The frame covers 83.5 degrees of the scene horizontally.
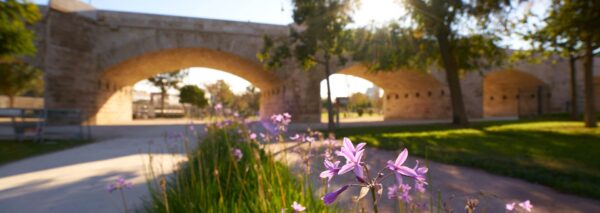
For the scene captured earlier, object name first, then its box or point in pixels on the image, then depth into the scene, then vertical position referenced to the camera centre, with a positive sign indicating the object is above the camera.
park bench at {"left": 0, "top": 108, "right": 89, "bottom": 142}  8.18 -0.24
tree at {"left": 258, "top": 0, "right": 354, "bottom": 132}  11.81 +2.77
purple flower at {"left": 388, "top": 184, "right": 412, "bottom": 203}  1.14 -0.30
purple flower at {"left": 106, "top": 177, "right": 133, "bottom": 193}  1.64 -0.36
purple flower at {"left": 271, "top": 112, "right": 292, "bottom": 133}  2.14 -0.07
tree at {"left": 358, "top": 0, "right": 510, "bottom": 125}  12.00 +2.60
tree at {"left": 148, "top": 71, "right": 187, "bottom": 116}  35.28 +3.15
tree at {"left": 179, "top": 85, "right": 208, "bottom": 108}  35.34 +1.68
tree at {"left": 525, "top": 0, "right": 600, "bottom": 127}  8.53 +2.16
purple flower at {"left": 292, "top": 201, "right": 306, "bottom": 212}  0.99 -0.29
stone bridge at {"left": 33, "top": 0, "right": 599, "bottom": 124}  15.41 +2.59
